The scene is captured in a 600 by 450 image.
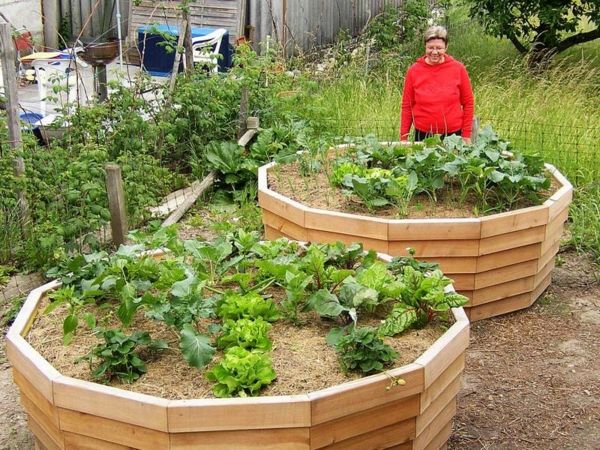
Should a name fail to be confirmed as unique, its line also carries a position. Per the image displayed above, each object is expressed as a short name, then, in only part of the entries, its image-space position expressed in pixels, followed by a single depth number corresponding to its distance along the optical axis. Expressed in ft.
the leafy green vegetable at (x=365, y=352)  10.86
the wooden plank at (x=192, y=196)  22.08
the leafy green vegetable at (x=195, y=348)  10.93
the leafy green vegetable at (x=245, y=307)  12.11
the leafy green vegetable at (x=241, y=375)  10.53
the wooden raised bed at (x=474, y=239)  16.47
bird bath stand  25.91
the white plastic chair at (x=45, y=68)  26.58
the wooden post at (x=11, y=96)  18.45
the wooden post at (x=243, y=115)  25.70
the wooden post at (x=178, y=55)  24.59
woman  21.54
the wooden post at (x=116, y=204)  17.38
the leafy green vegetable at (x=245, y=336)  11.46
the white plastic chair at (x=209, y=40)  30.56
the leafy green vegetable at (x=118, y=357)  10.96
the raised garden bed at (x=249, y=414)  10.02
